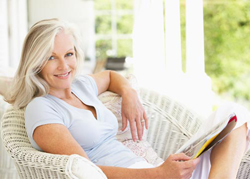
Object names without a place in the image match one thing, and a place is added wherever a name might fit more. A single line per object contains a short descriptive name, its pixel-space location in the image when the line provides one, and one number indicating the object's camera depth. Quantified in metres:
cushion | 2.04
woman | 1.69
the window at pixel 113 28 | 9.75
